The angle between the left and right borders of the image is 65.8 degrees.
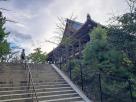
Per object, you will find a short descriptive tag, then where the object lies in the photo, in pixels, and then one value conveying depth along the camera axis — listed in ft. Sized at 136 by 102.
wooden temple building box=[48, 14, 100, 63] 30.72
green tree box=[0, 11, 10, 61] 30.56
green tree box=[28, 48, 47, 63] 41.60
